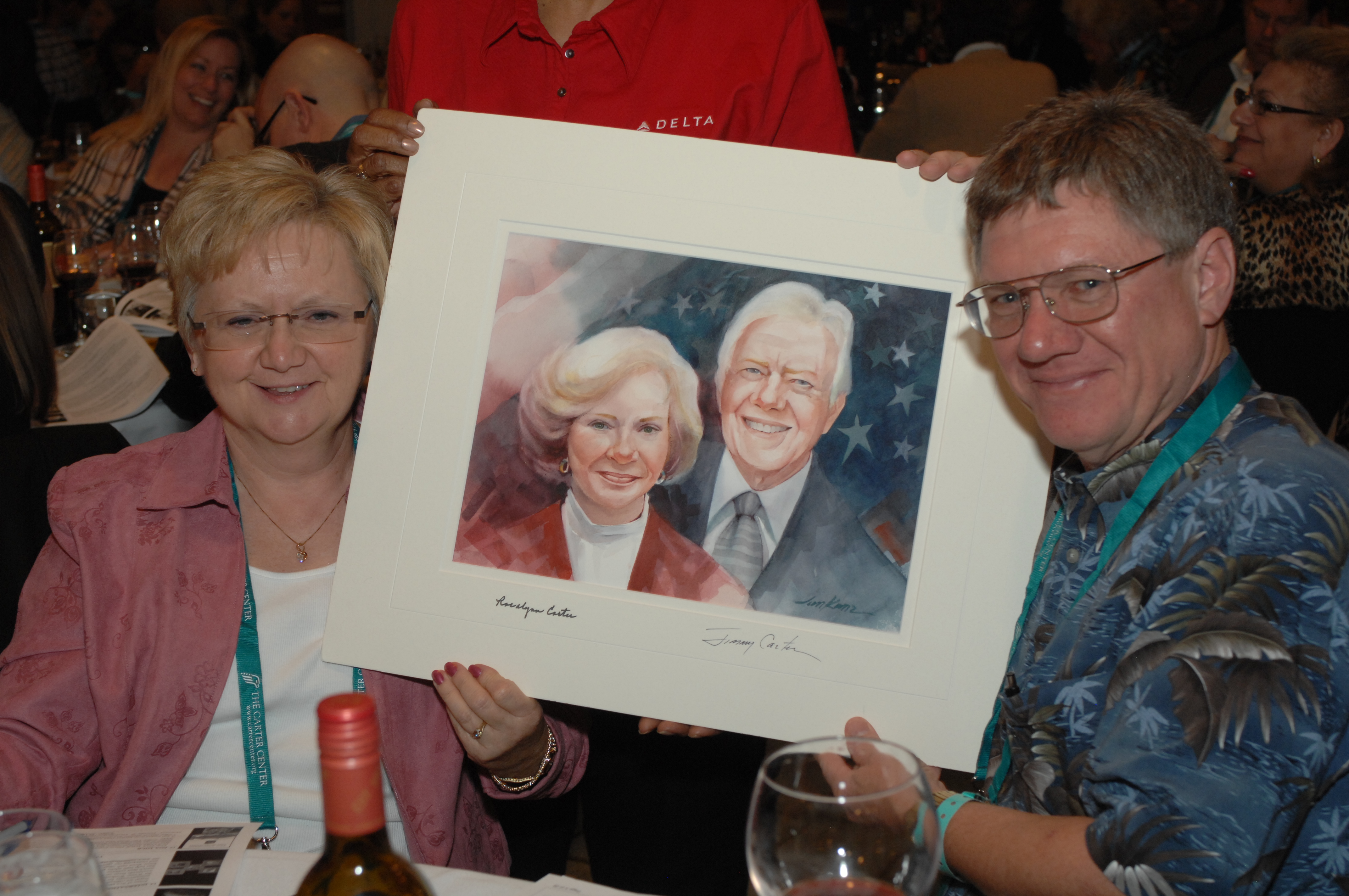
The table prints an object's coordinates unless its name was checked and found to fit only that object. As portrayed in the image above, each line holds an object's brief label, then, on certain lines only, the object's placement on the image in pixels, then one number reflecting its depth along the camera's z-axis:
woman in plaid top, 5.37
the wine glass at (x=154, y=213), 4.69
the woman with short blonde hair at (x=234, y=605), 1.78
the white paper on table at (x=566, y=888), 1.27
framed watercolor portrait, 1.60
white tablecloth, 1.31
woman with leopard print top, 3.73
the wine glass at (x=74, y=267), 4.28
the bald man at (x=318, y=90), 4.35
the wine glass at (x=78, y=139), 6.38
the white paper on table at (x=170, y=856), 1.29
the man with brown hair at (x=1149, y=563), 1.13
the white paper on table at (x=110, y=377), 3.18
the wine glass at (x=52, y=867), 1.07
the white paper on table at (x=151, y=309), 3.61
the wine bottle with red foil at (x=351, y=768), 0.85
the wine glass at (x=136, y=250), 4.40
